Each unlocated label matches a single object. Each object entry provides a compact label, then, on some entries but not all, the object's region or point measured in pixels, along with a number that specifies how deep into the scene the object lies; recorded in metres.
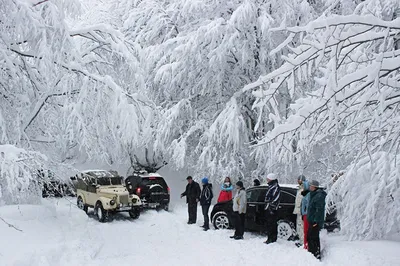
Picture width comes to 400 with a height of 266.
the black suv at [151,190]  17.19
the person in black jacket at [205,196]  13.95
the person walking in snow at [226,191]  13.85
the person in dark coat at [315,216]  8.89
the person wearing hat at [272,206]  10.90
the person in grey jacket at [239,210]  11.81
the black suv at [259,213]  11.38
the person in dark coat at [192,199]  14.77
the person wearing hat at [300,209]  10.31
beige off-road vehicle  15.15
